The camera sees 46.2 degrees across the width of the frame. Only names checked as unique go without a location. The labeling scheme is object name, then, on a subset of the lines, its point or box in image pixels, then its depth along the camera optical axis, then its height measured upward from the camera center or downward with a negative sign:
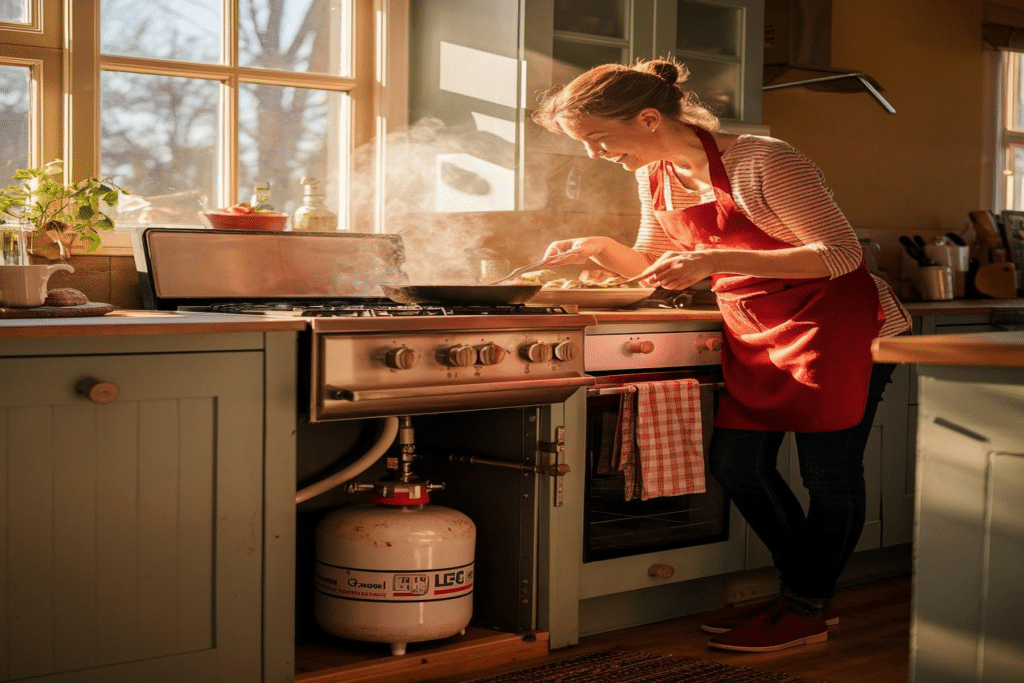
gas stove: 2.25 -0.06
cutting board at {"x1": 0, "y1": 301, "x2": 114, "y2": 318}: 2.19 -0.05
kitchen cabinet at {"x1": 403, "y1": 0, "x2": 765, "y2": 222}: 3.19 +0.55
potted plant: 2.75 +0.19
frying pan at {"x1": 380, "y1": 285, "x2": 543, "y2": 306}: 2.57 +0.00
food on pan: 3.09 +0.04
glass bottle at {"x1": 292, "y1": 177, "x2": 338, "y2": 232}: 3.14 +0.20
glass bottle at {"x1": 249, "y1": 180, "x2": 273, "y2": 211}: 3.10 +0.25
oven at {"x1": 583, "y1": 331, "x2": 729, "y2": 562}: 2.77 -0.36
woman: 2.58 +0.00
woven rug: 2.53 -0.81
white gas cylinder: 2.50 -0.60
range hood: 3.95 +0.84
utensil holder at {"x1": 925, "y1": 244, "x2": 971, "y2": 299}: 4.29 +0.15
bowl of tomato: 2.91 +0.17
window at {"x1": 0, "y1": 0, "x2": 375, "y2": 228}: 2.88 +0.51
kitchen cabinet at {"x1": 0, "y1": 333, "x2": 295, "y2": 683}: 1.95 -0.38
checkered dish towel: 2.75 -0.34
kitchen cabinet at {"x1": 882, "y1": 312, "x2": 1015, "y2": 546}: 3.42 -0.47
